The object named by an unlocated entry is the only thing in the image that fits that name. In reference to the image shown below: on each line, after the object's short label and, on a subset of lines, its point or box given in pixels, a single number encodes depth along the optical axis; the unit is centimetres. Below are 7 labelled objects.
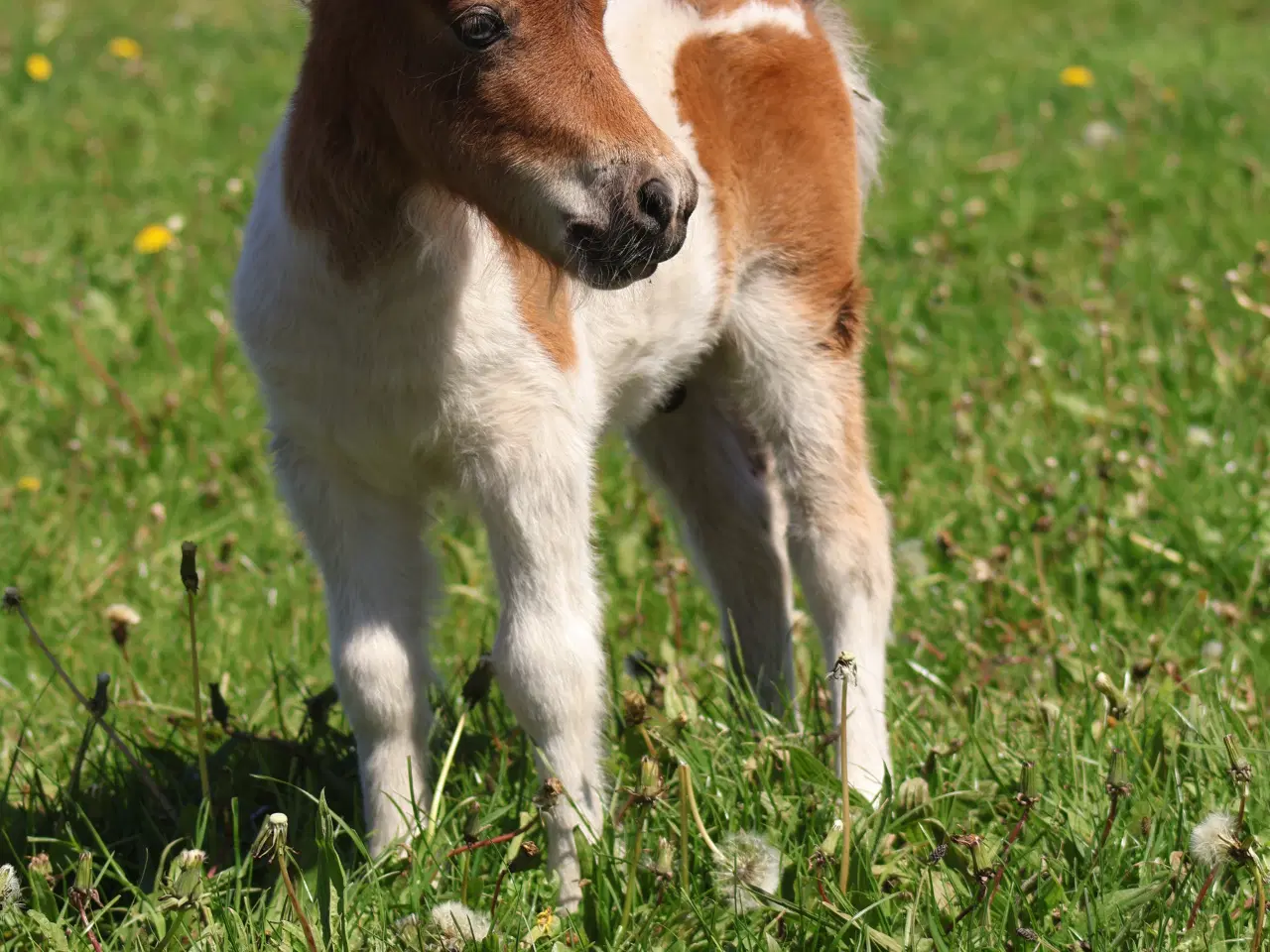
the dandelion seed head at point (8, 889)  502
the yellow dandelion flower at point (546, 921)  557
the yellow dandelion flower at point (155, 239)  1253
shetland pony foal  517
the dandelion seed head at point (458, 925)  506
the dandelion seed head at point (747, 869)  527
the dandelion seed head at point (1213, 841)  483
